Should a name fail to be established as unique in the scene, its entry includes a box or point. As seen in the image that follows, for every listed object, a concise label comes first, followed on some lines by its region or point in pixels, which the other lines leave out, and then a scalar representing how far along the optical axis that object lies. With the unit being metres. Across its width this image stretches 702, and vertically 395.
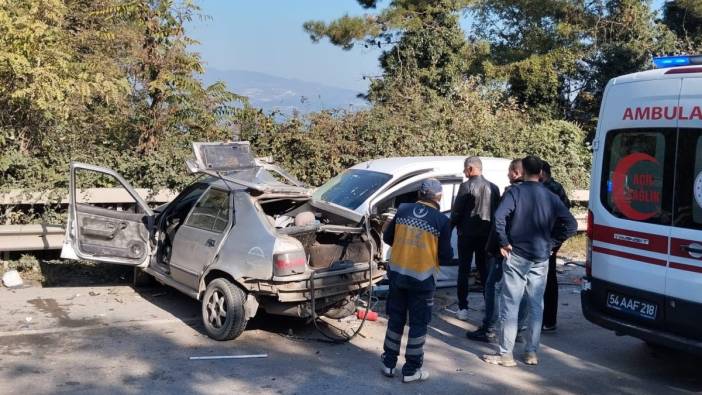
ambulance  5.02
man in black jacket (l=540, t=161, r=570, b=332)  6.81
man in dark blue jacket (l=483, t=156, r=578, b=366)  5.77
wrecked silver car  6.05
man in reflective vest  5.24
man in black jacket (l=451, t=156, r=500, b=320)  7.00
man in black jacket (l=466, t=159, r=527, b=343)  6.39
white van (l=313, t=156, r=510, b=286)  7.72
